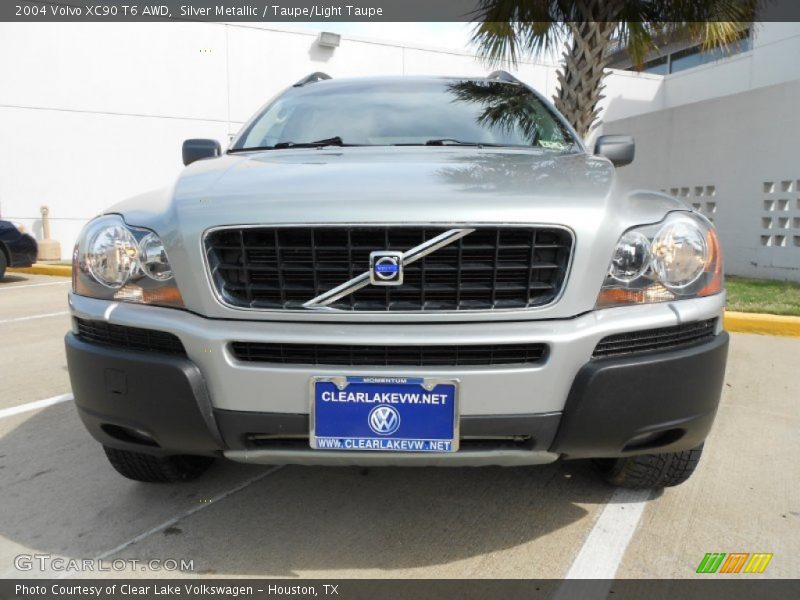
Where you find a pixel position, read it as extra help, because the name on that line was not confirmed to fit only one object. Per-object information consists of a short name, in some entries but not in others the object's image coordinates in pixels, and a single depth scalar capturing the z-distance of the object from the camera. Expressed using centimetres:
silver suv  165
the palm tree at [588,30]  707
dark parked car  897
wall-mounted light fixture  1224
